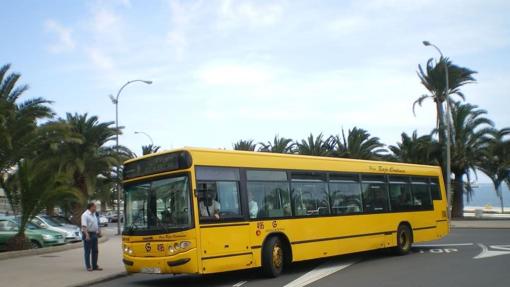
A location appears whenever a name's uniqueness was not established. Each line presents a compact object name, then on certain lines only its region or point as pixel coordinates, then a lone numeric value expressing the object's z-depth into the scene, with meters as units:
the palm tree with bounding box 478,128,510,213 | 39.38
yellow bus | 11.54
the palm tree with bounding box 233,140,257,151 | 62.81
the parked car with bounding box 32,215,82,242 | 26.17
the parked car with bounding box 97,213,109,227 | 55.39
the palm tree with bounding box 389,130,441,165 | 43.16
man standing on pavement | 15.21
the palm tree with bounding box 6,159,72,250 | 20.59
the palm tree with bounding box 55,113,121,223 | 35.19
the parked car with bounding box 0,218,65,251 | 22.55
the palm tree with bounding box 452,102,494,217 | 41.53
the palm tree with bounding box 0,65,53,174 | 20.49
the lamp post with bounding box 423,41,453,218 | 34.77
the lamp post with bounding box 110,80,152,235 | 36.78
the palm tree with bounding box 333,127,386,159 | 49.69
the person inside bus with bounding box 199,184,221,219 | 11.65
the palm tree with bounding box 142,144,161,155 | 54.05
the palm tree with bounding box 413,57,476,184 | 42.69
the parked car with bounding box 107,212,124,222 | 71.66
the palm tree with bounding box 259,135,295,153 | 58.94
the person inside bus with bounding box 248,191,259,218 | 12.74
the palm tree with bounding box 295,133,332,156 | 53.47
